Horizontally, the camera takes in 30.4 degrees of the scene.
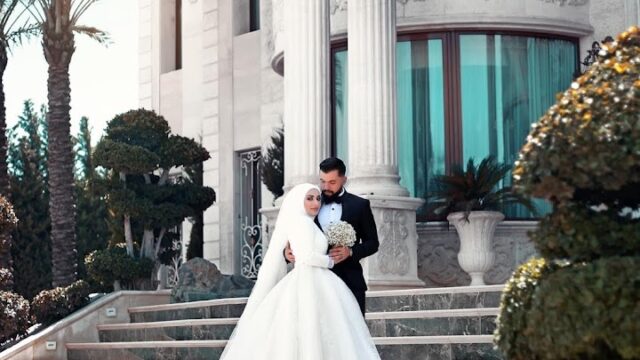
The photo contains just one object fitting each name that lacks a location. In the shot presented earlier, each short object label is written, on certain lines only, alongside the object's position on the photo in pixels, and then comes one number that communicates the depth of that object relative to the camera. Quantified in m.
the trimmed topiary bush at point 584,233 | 5.98
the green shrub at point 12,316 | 15.04
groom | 8.79
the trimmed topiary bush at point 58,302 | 16.19
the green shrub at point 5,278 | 15.73
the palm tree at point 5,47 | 18.45
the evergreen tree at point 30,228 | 26.41
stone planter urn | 15.45
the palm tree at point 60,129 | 18.22
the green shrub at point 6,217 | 15.39
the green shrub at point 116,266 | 16.98
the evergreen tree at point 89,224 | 29.41
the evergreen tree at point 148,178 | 17.36
